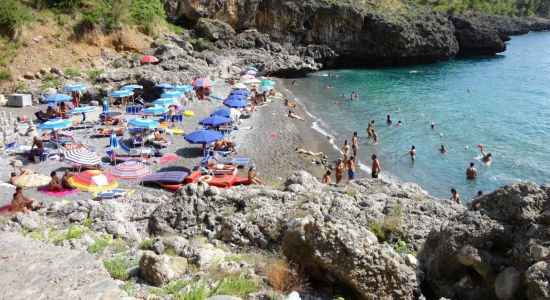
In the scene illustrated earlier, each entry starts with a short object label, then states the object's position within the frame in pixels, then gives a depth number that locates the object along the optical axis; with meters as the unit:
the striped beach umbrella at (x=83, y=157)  18.16
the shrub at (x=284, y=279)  6.00
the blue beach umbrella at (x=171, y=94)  30.20
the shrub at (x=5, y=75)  32.44
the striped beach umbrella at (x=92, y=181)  15.99
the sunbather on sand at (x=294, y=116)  33.81
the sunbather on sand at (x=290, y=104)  37.47
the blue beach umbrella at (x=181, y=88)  32.38
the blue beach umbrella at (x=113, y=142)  21.52
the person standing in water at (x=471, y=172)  22.73
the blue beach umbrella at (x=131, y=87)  31.00
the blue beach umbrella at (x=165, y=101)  27.78
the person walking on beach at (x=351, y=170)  21.23
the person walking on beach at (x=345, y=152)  23.55
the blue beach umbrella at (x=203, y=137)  21.16
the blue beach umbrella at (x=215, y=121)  24.08
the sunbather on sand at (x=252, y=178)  18.78
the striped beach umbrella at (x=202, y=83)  34.72
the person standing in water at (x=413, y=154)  25.20
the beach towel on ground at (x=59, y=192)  16.20
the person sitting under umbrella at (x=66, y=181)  16.61
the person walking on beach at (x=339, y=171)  20.52
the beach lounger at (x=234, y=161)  21.75
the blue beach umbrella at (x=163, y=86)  32.66
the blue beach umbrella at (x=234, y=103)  30.17
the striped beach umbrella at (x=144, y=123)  21.92
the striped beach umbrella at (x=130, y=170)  18.28
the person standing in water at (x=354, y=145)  25.53
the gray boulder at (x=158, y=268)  6.38
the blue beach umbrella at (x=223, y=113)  26.17
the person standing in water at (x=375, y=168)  21.31
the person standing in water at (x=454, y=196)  18.04
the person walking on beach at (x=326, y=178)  19.35
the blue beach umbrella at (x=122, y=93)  28.47
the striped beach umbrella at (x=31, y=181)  16.36
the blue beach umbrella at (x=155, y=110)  25.38
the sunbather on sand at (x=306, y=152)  25.23
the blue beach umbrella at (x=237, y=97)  33.15
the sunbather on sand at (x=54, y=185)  16.48
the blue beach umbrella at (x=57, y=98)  26.52
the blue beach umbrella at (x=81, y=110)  25.69
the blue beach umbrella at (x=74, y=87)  28.95
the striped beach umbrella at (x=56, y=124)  20.38
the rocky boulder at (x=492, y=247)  5.05
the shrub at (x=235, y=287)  5.86
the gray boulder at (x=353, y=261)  5.47
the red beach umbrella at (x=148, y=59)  37.47
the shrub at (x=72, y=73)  34.59
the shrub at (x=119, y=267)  6.56
